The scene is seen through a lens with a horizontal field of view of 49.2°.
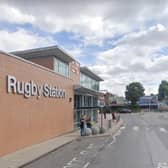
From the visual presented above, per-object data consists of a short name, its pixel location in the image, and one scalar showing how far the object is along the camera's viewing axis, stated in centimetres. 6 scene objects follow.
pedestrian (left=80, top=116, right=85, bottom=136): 1434
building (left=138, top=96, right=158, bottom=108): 7136
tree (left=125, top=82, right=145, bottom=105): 7004
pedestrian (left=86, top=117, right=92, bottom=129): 1553
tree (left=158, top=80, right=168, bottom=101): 8690
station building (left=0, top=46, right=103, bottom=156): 886
